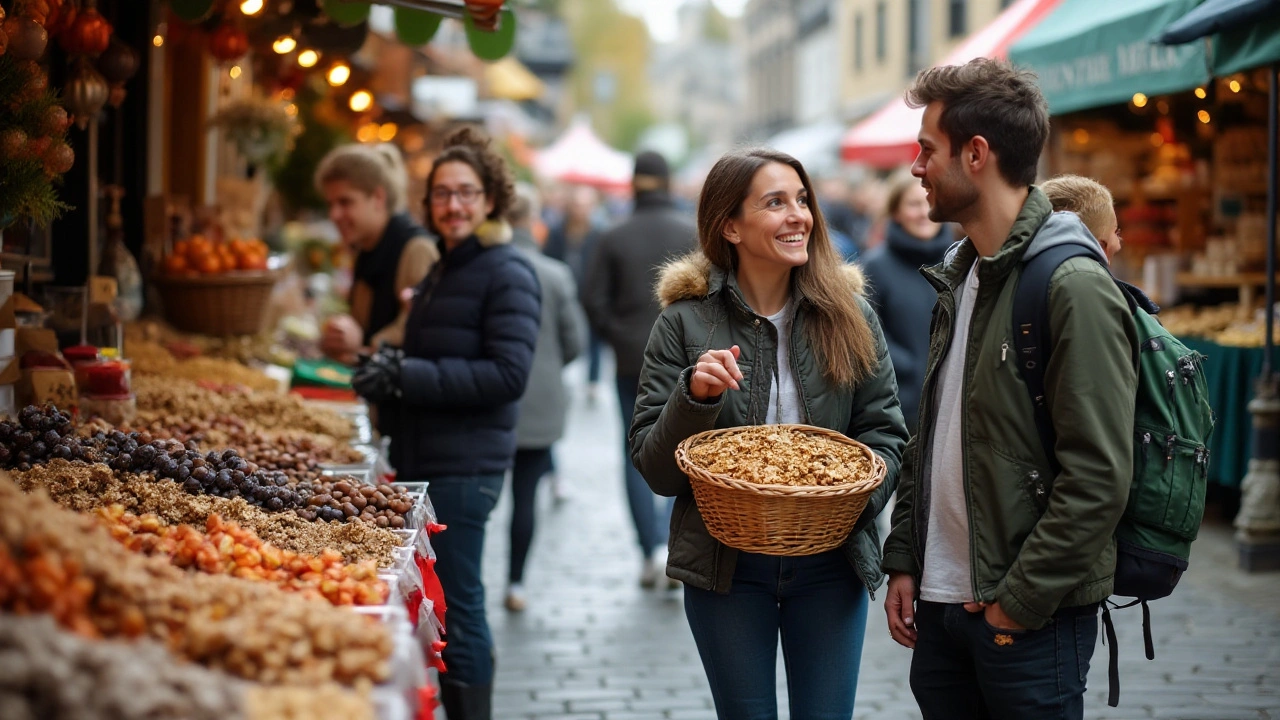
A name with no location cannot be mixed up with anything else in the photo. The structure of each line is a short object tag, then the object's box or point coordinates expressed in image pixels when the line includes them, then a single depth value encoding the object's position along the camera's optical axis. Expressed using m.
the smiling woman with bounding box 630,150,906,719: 3.47
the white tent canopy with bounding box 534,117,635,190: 21.48
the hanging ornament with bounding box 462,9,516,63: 5.86
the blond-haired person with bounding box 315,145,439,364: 6.12
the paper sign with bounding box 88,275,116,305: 5.47
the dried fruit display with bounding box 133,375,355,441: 5.13
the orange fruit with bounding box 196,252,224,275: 7.05
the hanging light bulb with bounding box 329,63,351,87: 8.58
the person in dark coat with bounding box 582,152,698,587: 7.59
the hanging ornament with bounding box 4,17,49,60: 3.86
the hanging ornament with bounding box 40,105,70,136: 3.89
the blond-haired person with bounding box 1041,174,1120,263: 3.59
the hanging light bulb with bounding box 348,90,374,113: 10.48
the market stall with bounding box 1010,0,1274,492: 8.20
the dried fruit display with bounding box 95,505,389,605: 2.95
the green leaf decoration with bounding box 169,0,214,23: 5.11
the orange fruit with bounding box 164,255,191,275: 7.04
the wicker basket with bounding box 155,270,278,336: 7.00
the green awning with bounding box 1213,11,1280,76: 6.69
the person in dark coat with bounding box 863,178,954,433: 7.09
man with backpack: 2.79
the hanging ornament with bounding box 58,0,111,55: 4.98
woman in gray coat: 7.06
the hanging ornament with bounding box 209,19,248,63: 6.84
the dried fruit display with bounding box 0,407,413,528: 3.77
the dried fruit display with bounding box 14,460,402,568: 3.48
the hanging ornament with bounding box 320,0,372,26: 5.52
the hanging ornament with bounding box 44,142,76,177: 3.93
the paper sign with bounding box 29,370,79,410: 4.39
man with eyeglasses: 4.81
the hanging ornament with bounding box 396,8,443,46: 5.68
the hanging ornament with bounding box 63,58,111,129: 5.28
